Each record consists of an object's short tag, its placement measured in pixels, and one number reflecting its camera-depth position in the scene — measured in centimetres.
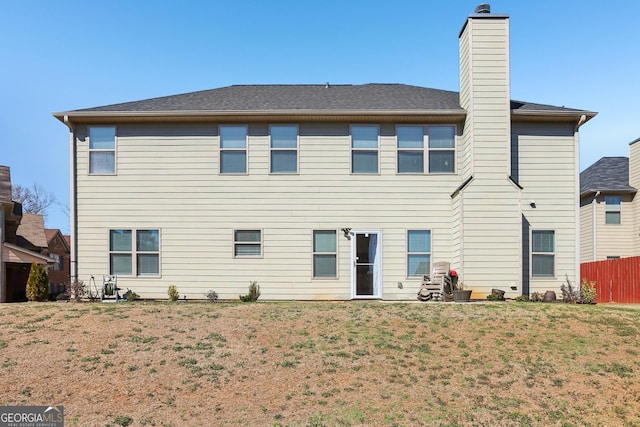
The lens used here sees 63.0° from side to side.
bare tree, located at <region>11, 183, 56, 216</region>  4616
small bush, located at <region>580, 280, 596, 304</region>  1473
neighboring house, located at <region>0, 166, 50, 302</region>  1531
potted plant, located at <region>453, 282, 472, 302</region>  1380
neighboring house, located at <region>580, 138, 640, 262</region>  2286
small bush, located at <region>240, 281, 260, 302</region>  1459
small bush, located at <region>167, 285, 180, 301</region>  1479
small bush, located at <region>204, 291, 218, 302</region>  1473
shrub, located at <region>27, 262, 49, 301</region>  1459
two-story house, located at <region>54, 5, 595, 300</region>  1511
